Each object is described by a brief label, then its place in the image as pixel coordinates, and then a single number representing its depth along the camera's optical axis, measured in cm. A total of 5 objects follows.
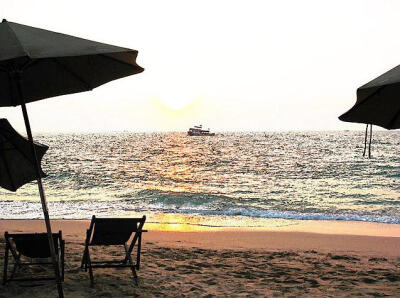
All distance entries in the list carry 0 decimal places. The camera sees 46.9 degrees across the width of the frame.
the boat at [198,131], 15238
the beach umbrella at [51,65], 356
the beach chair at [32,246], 590
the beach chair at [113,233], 619
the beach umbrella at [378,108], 500
